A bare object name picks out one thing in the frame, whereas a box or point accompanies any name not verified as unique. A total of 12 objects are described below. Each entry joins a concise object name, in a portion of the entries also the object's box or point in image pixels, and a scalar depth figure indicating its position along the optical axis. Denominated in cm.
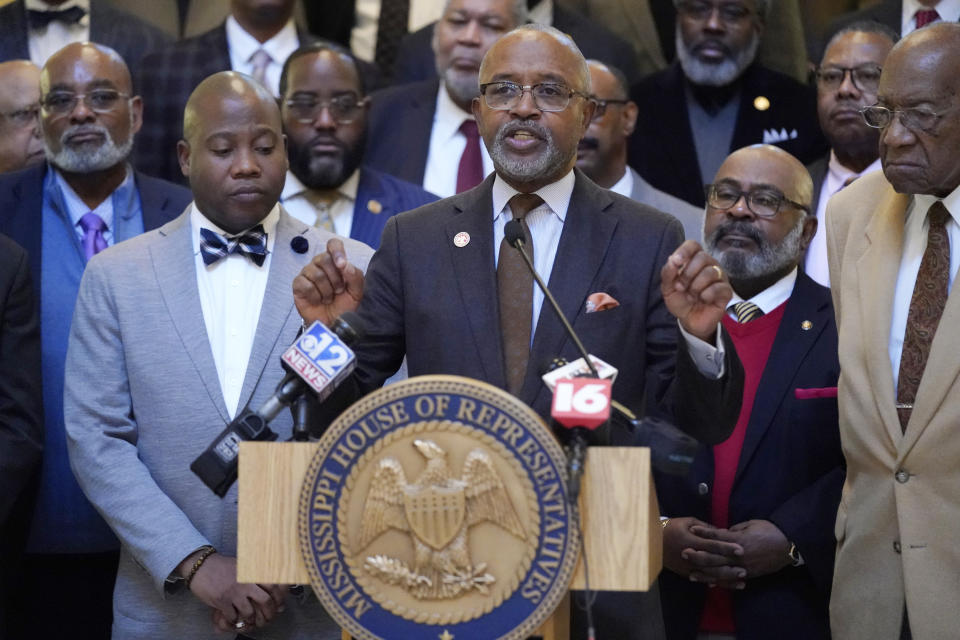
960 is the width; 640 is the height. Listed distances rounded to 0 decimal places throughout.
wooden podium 566
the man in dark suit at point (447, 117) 1177
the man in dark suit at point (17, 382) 834
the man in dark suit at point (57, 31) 1266
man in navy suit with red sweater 825
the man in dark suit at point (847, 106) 1082
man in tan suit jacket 707
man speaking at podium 677
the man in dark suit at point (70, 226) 908
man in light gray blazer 768
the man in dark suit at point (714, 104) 1179
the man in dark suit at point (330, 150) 1091
